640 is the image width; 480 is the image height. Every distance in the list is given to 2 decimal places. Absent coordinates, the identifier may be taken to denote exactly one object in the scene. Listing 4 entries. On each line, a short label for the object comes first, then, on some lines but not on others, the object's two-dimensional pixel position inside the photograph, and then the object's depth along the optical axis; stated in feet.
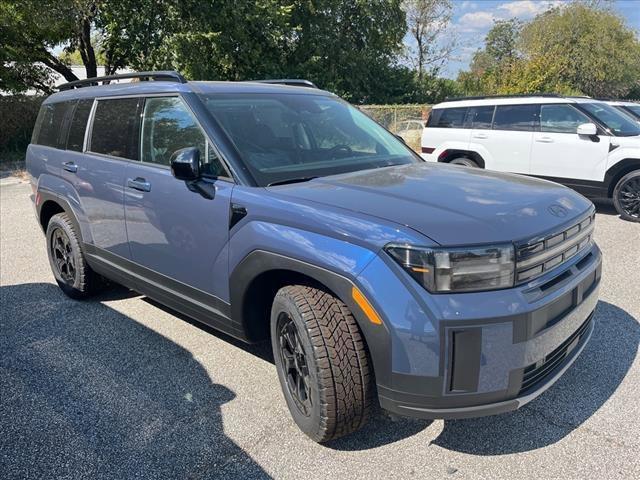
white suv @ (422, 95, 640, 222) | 24.23
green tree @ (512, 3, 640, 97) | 105.09
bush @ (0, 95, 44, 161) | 52.54
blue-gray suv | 7.18
